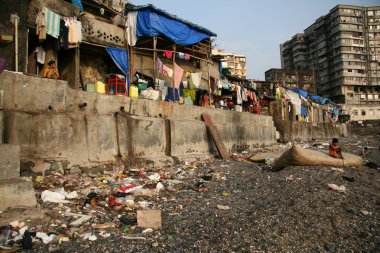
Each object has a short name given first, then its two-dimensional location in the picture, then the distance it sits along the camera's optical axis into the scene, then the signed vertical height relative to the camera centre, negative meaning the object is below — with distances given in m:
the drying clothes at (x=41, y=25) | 9.16 +3.65
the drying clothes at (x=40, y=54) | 10.05 +3.04
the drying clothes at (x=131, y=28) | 12.53 +4.78
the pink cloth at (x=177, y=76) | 13.51 +2.87
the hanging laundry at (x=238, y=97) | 19.48 +2.57
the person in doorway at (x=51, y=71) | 9.27 +2.26
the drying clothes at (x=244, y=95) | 19.90 +2.78
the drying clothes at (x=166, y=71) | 13.44 +3.11
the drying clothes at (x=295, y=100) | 26.96 +3.19
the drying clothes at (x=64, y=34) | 9.72 +3.57
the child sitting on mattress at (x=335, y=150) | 9.23 -0.57
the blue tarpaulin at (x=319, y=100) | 33.92 +3.99
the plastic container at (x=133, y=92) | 10.04 +1.62
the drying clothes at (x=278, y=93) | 24.43 +3.46
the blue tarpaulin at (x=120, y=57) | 11.80 +3.37
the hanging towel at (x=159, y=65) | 13.21 +3.28
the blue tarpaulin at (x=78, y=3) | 11.16 +5.27
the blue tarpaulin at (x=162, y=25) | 12.12 +4.89
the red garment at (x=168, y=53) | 12.77 +3.79
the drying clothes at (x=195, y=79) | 14.81 +2.97
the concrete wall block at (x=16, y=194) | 4.09 -0.72
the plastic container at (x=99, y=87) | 9.37 +1.71
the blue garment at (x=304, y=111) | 29.08 +2.26
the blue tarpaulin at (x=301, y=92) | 28.38 +4.05
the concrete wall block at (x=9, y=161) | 4.55 -0.28
